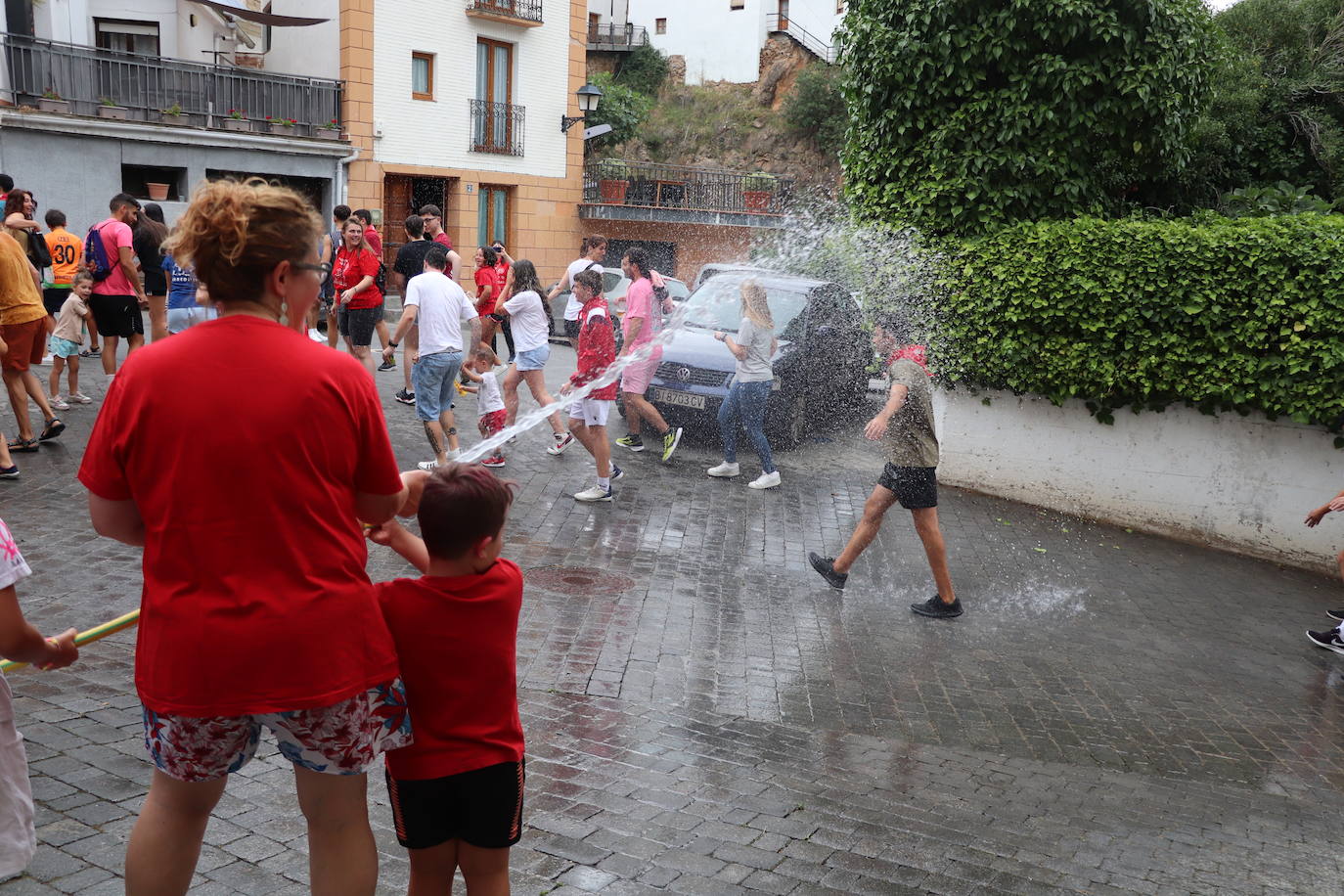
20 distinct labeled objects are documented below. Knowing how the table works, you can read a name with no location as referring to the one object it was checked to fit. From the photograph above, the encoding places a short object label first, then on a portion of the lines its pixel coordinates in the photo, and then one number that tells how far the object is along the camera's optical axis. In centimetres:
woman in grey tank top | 1025
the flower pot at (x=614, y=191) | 3162
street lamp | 2761
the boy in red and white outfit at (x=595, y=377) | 935
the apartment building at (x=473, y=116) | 2658
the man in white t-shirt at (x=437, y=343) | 924
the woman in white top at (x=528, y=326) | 1016
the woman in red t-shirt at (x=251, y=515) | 234
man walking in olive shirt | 705
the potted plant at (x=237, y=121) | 2359
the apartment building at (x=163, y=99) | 2106
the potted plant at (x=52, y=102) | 2098
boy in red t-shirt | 258
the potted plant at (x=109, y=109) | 2175
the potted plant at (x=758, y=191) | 3312
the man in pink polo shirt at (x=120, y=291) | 1037
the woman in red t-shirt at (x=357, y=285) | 1162
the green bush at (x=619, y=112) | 3841
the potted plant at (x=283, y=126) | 2459
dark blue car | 1174
